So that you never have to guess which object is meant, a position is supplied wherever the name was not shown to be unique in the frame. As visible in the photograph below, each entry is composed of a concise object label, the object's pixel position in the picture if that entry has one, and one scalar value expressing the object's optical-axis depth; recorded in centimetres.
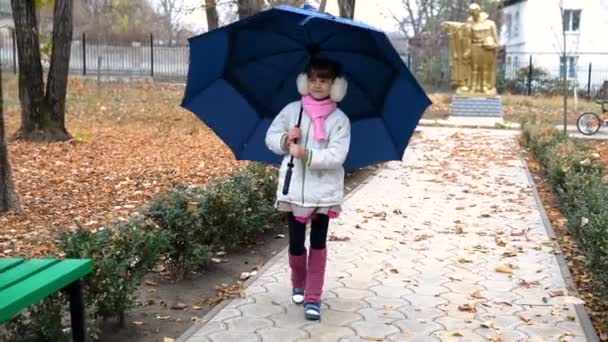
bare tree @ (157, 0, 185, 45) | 5186
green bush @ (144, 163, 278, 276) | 519
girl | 428
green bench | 291
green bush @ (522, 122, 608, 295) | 491
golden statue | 2414
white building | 4344
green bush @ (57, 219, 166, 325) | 404
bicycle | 1905
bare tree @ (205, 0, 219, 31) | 2527
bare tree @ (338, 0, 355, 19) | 1972
